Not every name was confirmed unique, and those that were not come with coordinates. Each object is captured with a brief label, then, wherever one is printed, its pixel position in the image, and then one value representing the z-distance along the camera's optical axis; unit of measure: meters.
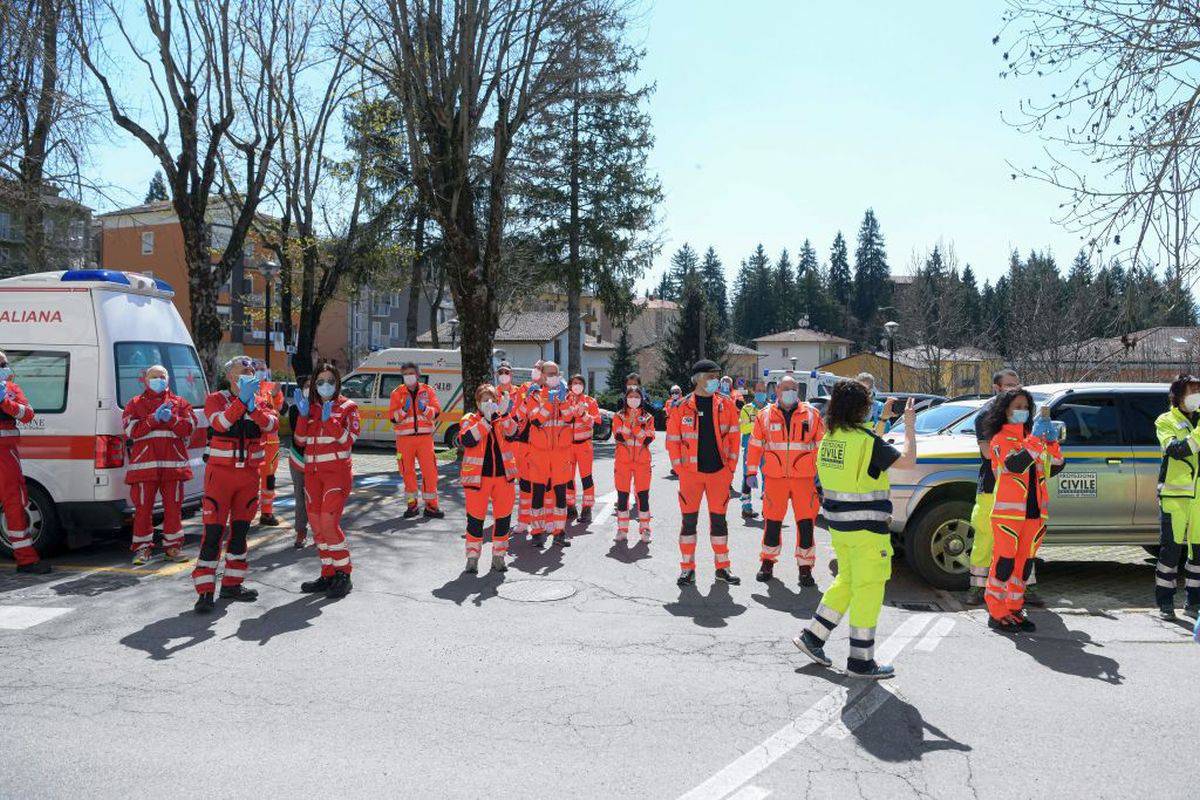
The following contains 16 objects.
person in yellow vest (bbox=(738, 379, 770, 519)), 11.87
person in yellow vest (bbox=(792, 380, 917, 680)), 5.27
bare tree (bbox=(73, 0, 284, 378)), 16.42
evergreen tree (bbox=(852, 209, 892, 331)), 110.44
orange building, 55.16
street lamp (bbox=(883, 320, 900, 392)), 30.53
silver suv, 7.77
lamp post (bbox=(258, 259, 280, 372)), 21.25
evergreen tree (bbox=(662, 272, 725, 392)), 50.44
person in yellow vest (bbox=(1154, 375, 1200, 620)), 6.84
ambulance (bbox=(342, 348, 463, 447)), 21.19
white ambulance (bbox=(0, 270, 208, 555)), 8.30
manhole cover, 7.36
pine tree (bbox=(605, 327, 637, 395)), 55.31
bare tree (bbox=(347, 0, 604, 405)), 17.30
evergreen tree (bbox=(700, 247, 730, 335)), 124.75
